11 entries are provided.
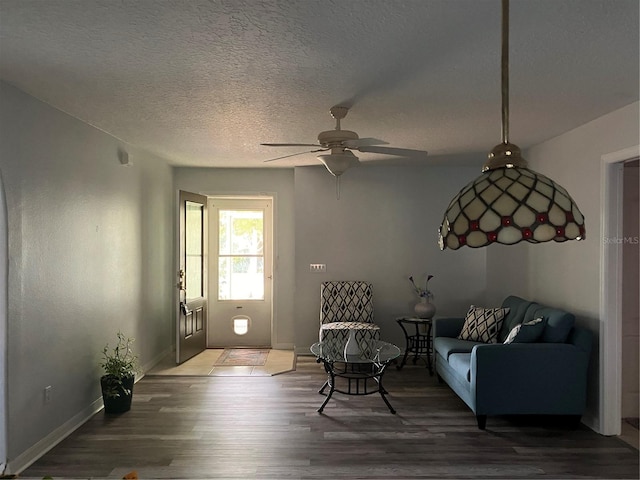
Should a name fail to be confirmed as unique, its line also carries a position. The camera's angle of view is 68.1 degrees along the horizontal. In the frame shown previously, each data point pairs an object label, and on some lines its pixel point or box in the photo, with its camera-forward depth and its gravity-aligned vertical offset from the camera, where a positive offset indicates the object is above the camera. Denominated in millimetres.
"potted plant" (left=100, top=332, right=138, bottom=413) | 4039 -1240
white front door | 6859 -450
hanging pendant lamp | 1025 +61
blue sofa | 3654 -1070
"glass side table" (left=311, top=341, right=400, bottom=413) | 4102 -1049
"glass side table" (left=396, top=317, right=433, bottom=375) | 5553 -1193
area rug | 5762 -1512
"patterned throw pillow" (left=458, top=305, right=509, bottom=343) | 4598 -841
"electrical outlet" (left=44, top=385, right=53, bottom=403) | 3334 -1085
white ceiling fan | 3328 +678
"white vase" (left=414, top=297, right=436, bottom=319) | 5652 -836
